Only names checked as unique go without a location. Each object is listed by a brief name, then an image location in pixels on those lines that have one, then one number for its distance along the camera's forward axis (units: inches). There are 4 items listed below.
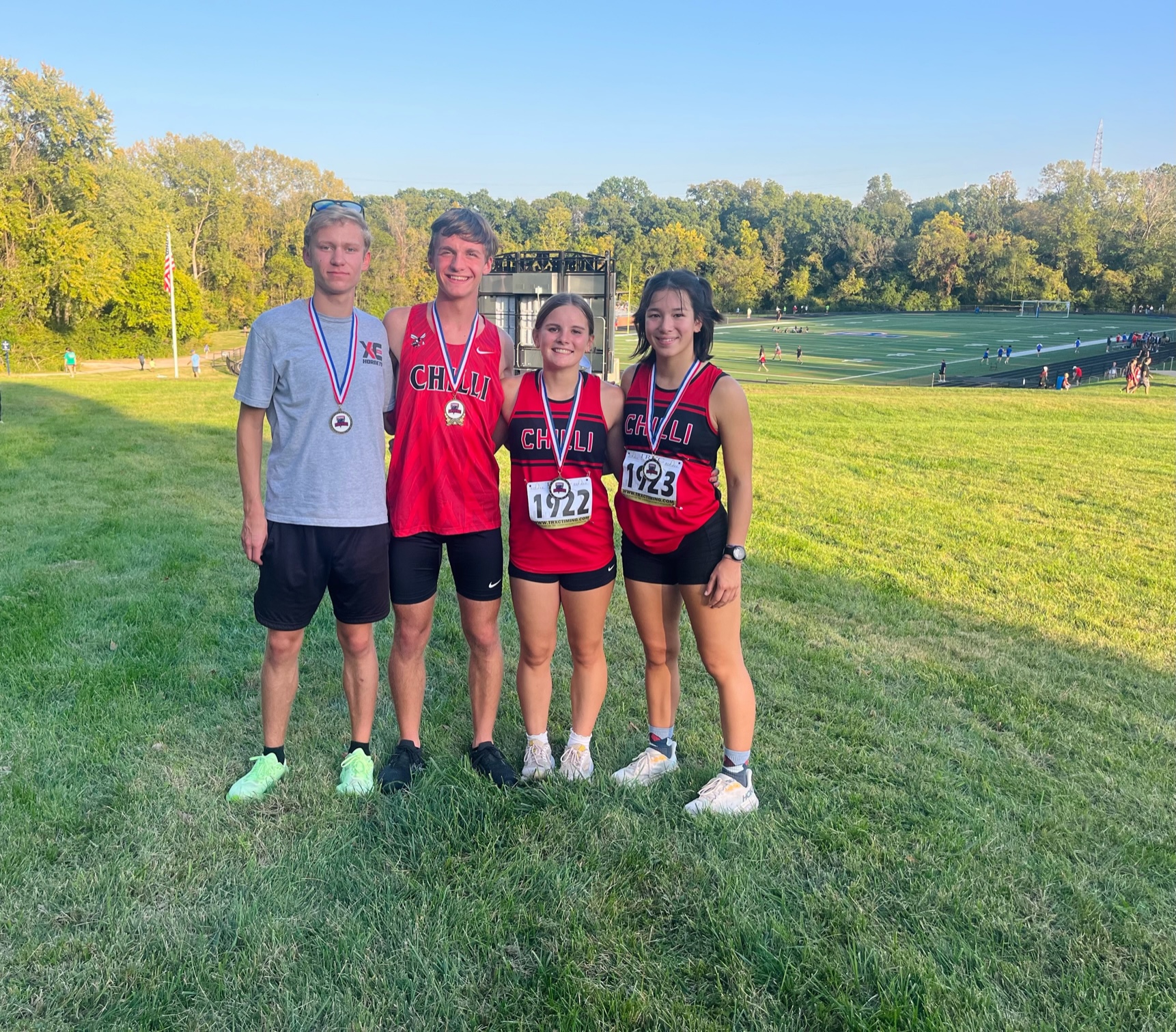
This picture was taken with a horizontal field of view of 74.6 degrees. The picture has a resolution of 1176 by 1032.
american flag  1063.0
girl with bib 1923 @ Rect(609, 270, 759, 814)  109.3
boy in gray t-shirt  109.1
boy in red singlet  112.1
